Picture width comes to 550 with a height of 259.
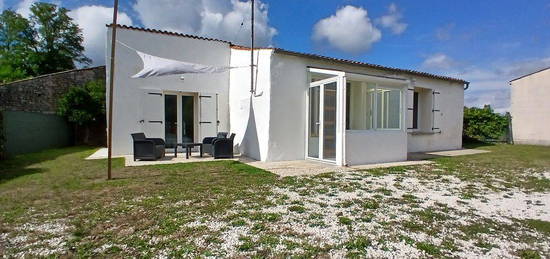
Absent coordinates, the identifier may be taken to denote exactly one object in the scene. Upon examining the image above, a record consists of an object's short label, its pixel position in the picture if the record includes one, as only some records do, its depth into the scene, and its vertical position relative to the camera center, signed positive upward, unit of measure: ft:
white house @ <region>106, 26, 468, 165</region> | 25.03 +2.72
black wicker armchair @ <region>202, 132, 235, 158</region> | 26.53 -1.74
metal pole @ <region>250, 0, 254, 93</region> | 27.30 +6.87
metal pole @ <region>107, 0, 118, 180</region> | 16.34 +2.97
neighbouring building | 45.73 +4.07
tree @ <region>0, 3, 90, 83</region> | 71.56 +23.63
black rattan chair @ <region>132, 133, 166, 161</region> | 24.94 -1.88
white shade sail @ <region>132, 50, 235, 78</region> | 23.29 +5.40
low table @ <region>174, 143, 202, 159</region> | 26.75 -1.58
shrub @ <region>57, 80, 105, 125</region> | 39.17 +3.30
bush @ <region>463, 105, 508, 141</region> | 48.67 +1.43
